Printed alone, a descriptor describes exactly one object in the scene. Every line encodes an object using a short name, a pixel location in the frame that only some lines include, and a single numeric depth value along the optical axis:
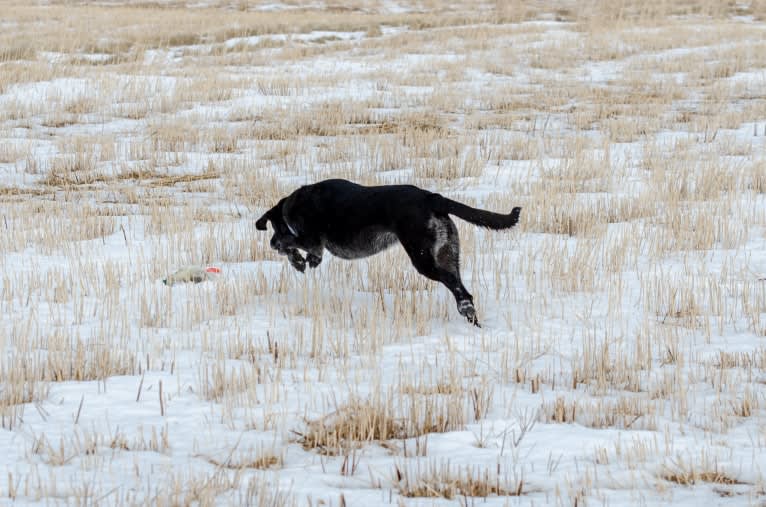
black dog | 10.27
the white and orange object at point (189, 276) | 12.55
